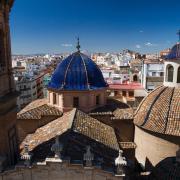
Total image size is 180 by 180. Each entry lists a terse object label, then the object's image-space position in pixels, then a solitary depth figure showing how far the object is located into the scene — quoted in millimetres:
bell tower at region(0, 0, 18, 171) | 8820
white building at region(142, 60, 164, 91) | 34094
